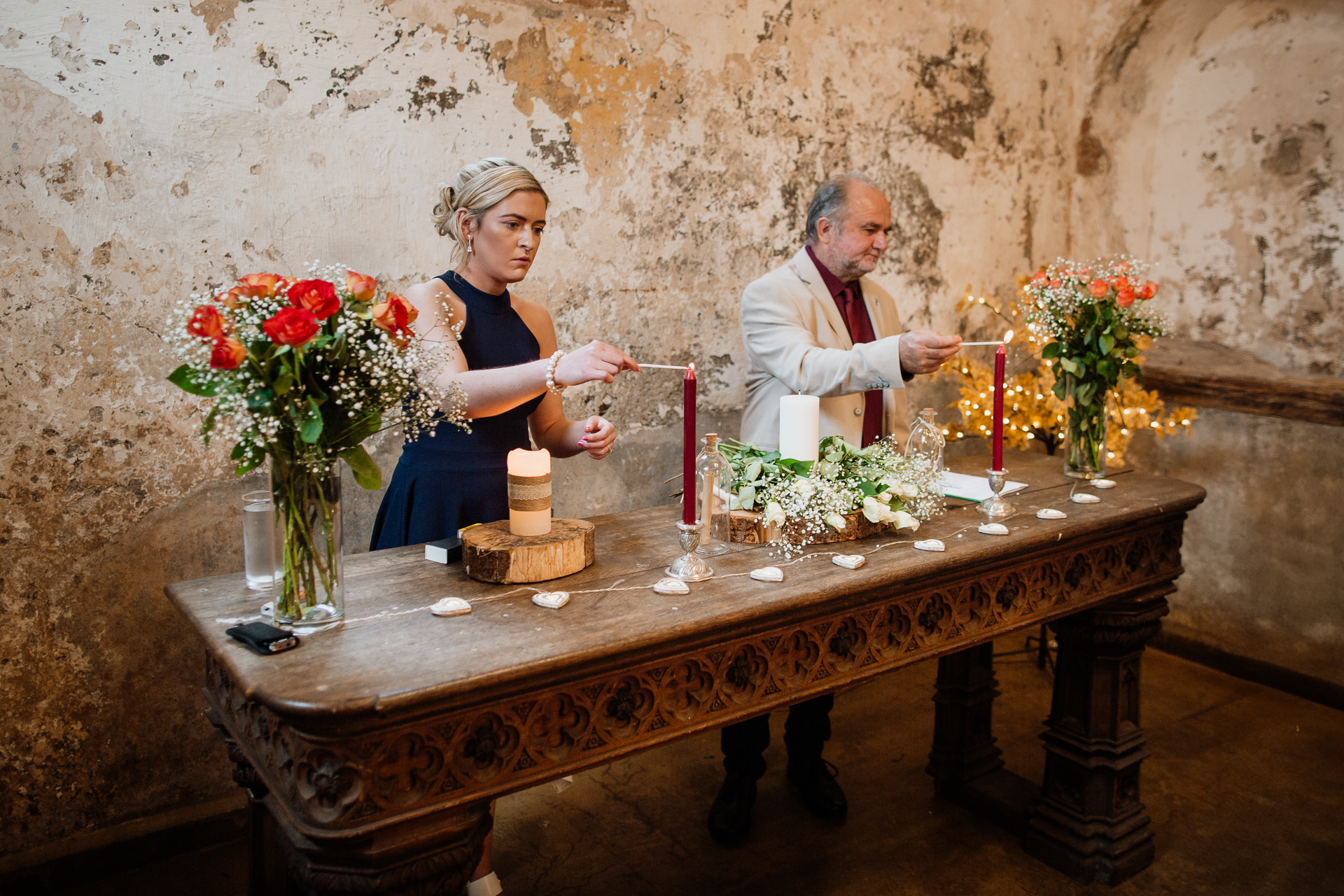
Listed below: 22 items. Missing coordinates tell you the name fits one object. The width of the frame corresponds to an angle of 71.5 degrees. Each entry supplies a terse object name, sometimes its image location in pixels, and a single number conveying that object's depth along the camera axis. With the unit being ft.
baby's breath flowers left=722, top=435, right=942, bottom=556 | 7.49
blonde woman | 7.95
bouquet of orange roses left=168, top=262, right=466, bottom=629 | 5.27
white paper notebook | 9.32
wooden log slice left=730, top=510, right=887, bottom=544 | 7.61
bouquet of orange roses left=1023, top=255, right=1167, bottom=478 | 9.74
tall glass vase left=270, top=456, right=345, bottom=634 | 5.65
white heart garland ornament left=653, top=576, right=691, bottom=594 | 6.34
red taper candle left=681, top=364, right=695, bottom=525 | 6.32
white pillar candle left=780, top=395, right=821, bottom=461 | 7.79
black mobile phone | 5.28
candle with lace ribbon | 6.59
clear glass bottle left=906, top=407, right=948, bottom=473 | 8.66
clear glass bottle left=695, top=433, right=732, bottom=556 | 7.10
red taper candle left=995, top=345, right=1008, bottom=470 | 8.13
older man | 9.78
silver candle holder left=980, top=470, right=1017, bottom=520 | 8.41
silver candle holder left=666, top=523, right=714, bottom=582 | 6.55
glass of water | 6.23
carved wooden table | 4.96
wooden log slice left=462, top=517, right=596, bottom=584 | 6.47
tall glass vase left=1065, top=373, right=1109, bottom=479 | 10.08
